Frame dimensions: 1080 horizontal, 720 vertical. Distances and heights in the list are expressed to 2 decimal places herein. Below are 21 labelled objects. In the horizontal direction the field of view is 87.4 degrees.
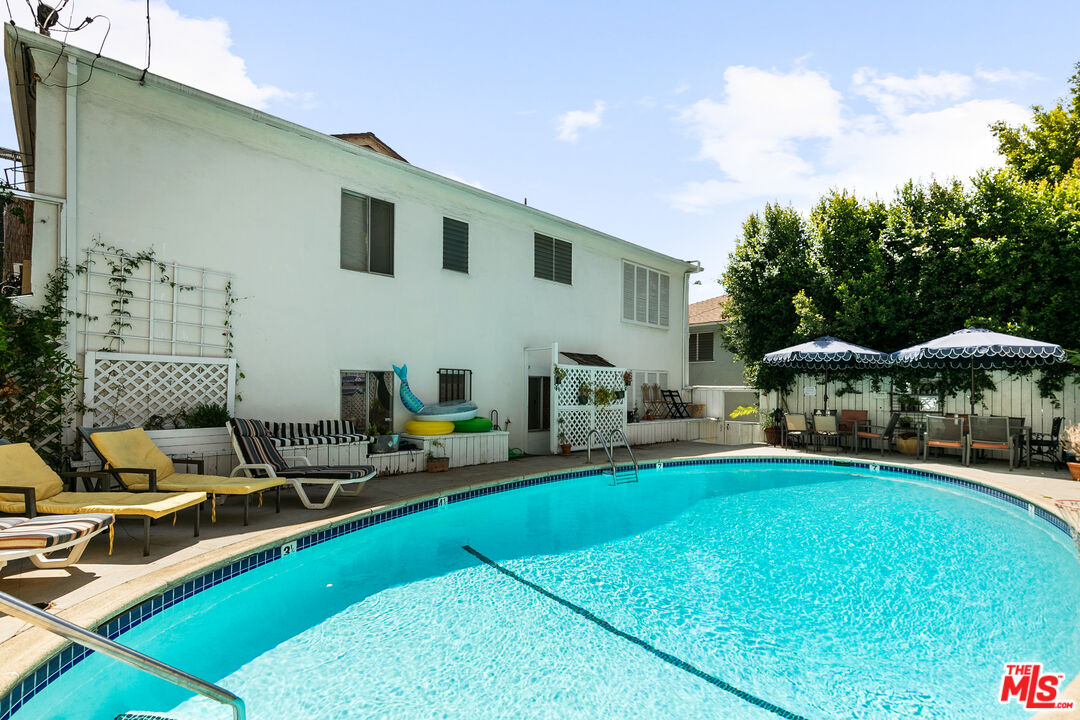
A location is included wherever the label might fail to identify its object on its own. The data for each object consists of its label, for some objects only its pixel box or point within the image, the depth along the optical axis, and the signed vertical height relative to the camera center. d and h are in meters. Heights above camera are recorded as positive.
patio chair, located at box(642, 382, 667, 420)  14.81 -0.62
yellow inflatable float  9.41 -0.83
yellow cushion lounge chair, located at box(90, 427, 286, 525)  5.51 -0.92
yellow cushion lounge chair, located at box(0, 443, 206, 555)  4.35 -1.01
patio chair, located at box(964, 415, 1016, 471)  10.02 -1.03
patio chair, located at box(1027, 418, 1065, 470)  9.99 -1.21
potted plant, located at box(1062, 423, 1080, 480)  8.74 -1.04
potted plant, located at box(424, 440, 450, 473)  9.16 -1.34
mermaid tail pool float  9.41 -0.52
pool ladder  9.55 -1.70
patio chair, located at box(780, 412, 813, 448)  12.30 -1.11
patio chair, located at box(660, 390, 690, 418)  15.06 -0.71
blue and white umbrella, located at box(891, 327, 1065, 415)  9.45 +0.46
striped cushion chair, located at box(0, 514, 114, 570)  3.66 -1.05
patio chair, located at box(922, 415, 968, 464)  10.68 -1.07
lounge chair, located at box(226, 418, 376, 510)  6.43 -1.05
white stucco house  6.64 +1.96
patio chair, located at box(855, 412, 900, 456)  11.95 -1.20
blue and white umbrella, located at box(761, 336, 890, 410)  11.57 +0.48
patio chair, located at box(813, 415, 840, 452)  11.97 -1.03
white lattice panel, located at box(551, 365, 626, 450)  11.41 -0.64
